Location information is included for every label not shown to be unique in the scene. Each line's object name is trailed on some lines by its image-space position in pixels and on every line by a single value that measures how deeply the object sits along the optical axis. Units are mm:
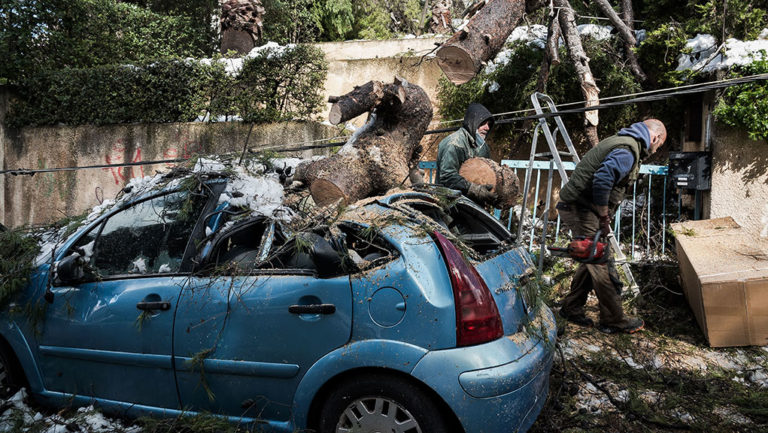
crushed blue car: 2326
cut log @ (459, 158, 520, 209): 4605
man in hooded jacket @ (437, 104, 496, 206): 4461
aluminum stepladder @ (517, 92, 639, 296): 5238
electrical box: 6086
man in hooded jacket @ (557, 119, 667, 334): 4445
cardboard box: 4133
